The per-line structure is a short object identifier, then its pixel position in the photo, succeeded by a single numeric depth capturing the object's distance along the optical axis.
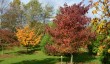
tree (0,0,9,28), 54.38
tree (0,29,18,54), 23.47
